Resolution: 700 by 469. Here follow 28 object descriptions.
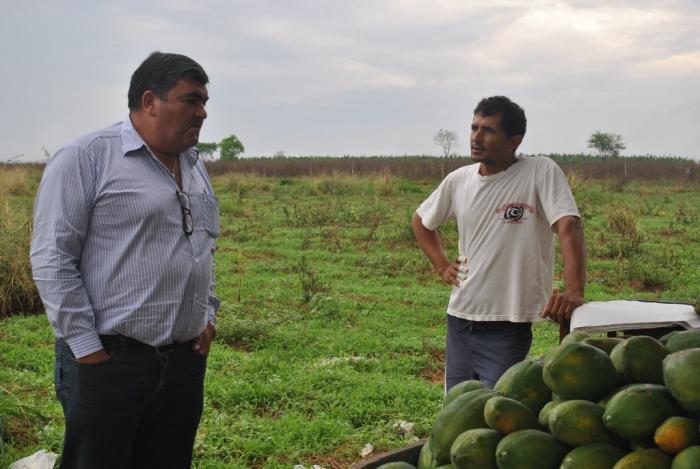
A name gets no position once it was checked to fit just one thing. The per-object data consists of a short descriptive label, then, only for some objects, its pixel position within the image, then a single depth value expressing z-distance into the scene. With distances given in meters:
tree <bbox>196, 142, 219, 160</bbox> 59.75
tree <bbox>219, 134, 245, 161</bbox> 57.44
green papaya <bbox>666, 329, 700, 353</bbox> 1.56
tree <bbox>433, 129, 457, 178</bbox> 51.31
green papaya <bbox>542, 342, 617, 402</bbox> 1.45
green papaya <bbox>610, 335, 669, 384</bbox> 1.49
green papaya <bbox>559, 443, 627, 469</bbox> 1.29
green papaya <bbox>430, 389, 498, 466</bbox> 1.52
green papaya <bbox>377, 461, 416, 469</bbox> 1.56
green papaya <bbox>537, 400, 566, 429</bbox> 1.45
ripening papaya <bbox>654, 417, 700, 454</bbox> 1.26
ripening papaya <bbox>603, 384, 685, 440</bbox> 1.31
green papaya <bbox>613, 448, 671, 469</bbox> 1.25
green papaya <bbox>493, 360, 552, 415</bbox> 1.56
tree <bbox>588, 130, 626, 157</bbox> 56.16
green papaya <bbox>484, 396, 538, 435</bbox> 1.43
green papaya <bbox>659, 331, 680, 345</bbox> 1.67
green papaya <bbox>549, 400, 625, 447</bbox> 1.35
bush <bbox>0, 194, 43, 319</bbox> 7.49
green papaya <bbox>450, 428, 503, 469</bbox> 1.40
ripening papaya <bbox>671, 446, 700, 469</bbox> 1.19
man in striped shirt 2.29
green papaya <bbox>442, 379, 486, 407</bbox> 1.72
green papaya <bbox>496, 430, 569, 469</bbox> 1.34
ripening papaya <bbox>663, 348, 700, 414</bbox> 1.28
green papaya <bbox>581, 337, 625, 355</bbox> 1.66
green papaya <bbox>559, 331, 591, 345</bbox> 1.75
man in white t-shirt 3.12
